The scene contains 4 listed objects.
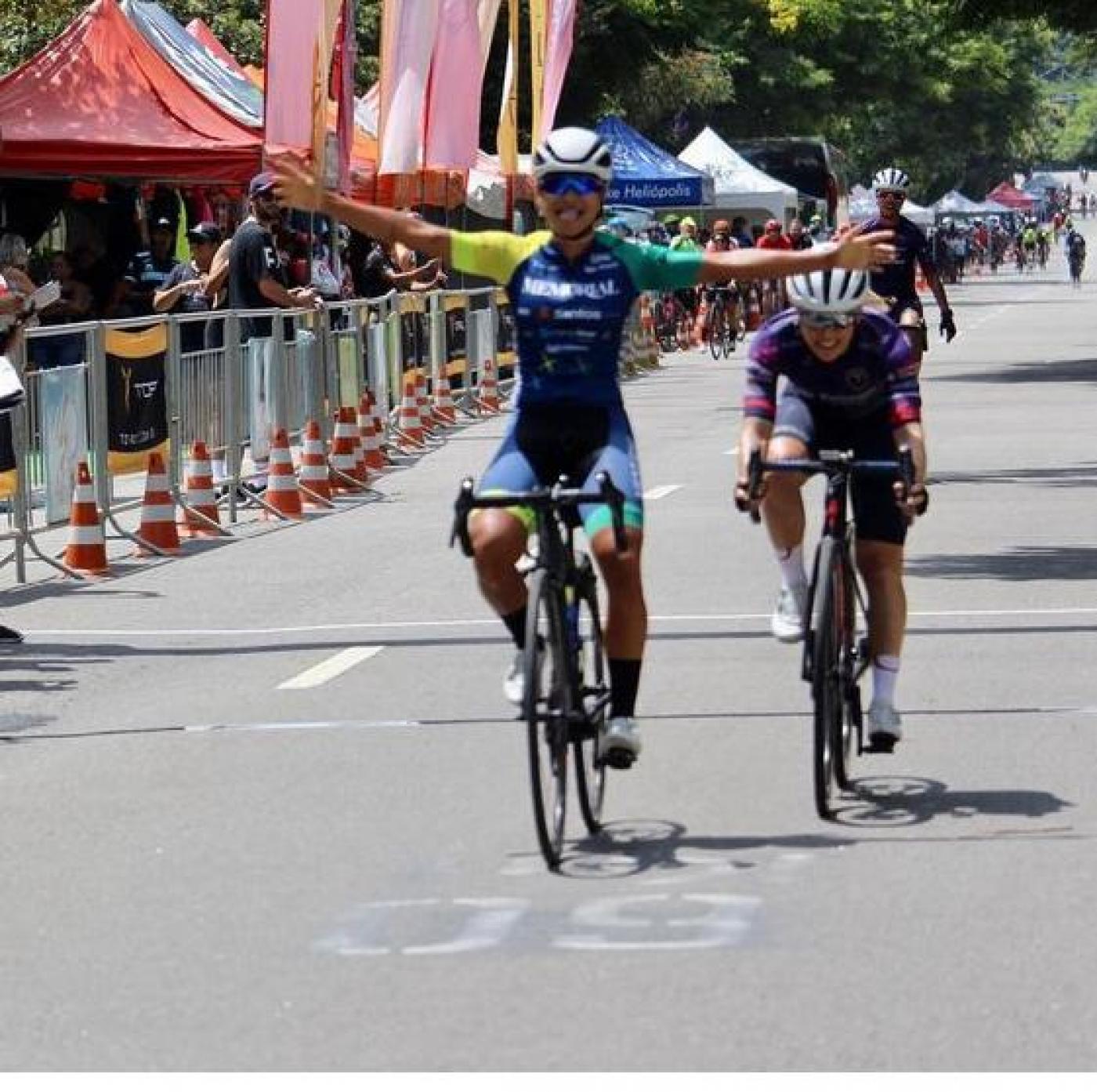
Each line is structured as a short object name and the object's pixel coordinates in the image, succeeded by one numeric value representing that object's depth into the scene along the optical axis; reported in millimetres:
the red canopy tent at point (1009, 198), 140250
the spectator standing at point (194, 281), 23219
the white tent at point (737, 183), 62750
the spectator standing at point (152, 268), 28156
